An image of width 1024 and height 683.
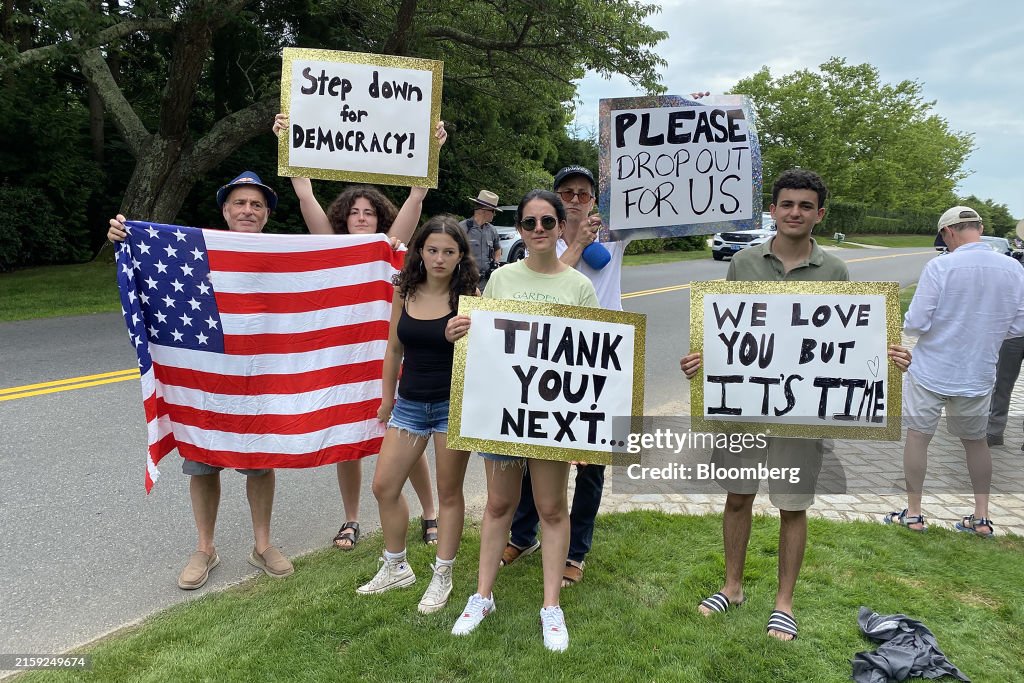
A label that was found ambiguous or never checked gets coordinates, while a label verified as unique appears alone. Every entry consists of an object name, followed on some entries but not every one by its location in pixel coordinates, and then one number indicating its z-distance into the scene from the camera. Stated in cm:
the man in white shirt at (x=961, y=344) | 421
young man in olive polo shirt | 296
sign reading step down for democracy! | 372
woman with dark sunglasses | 296
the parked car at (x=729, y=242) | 2506
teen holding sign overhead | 393
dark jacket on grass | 274
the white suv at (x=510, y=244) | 1675
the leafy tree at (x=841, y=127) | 4600
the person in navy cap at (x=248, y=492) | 366
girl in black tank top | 320
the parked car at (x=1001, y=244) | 2184
